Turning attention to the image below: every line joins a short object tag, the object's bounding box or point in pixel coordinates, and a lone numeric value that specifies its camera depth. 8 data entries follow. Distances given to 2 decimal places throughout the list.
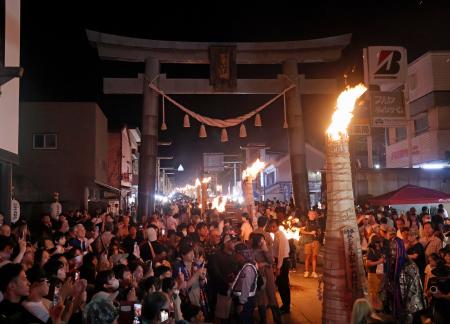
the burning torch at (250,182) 15.26
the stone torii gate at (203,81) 18.47
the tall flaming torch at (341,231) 6.05
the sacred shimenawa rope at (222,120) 17.75
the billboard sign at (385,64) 16.59
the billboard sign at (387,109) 16.89
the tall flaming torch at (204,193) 23.83
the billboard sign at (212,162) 36.91
